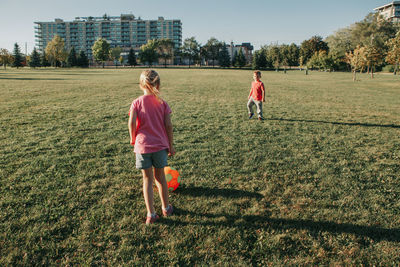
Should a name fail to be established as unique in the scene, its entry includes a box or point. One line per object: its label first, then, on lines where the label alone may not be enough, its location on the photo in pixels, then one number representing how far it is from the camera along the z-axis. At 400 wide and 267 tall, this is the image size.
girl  3.06
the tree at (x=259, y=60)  84.25
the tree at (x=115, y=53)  105.38
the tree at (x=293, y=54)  81.75
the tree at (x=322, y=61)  66.38
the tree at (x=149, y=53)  98.56
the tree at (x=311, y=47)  83.88
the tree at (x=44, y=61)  83.38
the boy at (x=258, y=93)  9.23
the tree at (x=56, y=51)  81.53
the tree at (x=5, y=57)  74.56
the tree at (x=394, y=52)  30.42
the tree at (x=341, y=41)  76.81
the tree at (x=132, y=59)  96.00
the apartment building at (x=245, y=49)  163.00
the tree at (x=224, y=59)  95.94
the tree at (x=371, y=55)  36.79
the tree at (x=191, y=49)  108.31
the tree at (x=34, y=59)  76.62
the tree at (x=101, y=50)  95.94
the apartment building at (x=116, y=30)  152.50
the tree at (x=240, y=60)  92.56
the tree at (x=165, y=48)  105.58
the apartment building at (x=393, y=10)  114.94
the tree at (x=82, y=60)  87.06
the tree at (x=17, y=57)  75.38
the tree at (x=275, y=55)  77.62
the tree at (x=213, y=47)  108.31
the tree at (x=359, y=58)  36.25
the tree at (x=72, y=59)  84.56
